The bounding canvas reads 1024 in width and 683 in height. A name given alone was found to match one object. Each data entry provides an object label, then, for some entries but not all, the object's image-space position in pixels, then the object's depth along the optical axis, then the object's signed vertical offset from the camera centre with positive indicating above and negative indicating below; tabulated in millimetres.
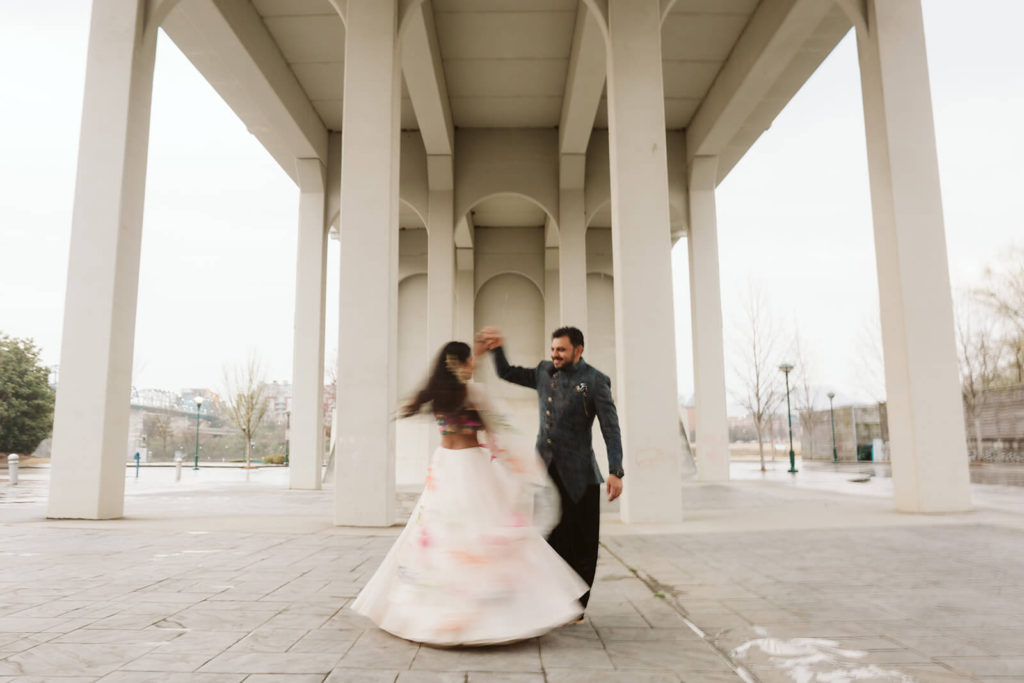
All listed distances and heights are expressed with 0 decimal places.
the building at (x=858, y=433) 33344 -102
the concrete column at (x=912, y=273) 9859 +2372
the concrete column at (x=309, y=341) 17516 +2542
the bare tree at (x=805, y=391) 36812 +2274
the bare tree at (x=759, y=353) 28422 +3323
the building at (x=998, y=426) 27359 +147
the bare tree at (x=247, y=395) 33825 +2354
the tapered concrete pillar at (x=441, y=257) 19188 +5137
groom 4121 -22
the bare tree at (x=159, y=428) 48938 +813
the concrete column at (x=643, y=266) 9398 +2399
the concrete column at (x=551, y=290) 26509 +5732
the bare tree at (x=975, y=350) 27781 +3276
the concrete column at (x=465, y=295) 26531 +5593
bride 3506 -617
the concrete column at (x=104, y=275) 9234 +2331
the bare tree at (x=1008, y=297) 27938 +5538
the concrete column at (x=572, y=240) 18781 +5465
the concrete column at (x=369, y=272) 8984 +2262
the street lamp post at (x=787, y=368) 26328 +2575
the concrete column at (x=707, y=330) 18719 +2885
